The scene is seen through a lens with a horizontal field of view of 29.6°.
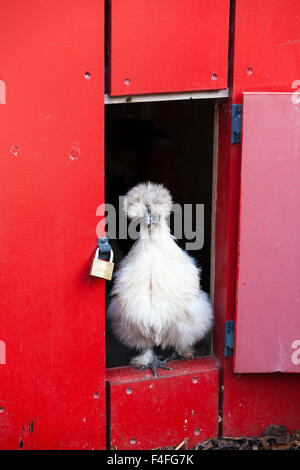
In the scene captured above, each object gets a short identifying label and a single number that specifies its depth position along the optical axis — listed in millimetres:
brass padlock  2943
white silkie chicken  3285
